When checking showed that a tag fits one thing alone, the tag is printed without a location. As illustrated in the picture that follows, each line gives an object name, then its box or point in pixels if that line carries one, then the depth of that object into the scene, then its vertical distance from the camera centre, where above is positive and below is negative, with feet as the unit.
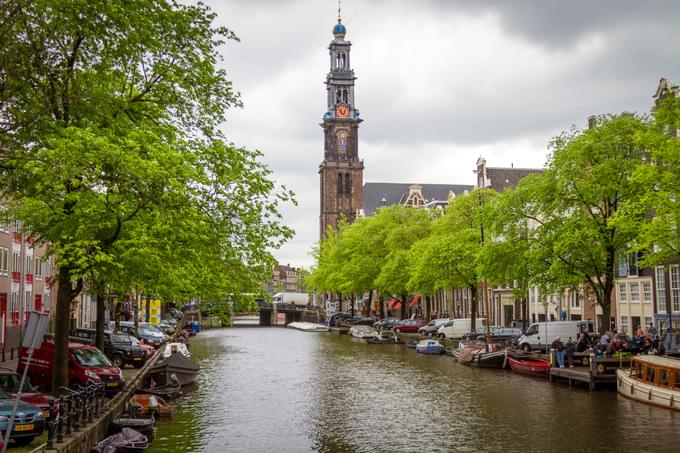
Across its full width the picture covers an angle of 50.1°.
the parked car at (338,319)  341.49 -8.38
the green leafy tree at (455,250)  206.90 +14.56
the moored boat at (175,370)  115.14 -11.34
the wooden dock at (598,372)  113.80 -11.35
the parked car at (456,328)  225.15 -8.32
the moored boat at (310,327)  338.95 -12.52
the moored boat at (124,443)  63.57 -12.62
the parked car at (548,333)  169.68 -7.45
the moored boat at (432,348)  189.67 -12.17
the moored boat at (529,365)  133.49 -11.99
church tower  522.88 +113.74
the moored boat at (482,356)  151.43 -11.61
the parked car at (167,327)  255.29 -9.45
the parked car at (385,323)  279.28 -8.65
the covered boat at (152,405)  88.79 -12.90
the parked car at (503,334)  190.60 -9.04
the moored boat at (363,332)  246.19 -10.84
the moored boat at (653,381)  93.30 -10.98
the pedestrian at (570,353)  127.95 -9.20
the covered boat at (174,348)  160.97 -10.83
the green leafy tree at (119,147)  64.03 +14.89
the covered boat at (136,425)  73.51 -12.55
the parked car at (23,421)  58.70 -9.79
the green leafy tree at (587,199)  128.88 +18.64
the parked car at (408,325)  264.60 -8.81
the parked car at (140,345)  143.54 -8.86
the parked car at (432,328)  238.41 -8.78
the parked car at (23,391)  66.28 -8.38
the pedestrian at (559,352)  126.93 -8.92
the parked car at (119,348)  135.03 -8.77
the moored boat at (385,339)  232.53 -12.11
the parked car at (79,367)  94.63 -8.75
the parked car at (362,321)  304.50 -8.38
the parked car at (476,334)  197.79 -9.07
